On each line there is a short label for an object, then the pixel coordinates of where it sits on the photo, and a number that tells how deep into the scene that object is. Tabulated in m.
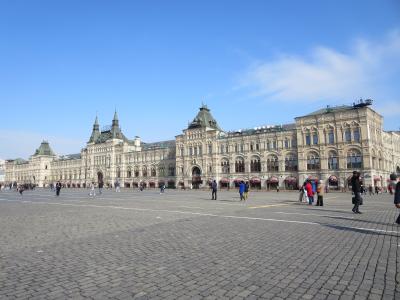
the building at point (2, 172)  153.48
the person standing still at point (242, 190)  27.18
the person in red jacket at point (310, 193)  22.14
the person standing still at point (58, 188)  37.21
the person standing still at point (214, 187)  29.31
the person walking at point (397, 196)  10.84
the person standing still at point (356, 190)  15.45
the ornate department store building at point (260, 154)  56.00
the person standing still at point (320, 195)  20.58
